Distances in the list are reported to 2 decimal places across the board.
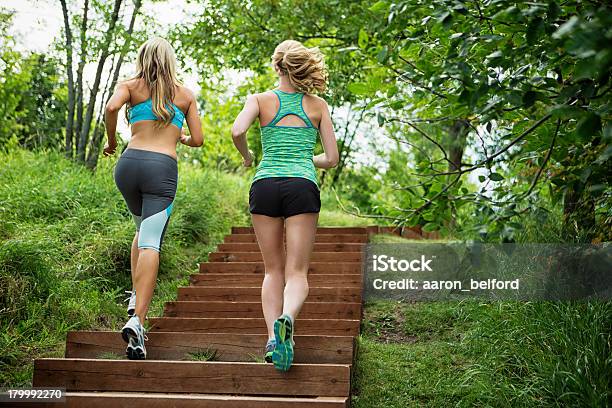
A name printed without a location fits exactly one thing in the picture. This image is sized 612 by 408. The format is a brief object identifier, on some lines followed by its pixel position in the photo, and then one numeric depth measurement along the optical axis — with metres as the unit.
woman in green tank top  3.95
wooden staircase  3.80
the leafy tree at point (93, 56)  9.65
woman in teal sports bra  4.30
